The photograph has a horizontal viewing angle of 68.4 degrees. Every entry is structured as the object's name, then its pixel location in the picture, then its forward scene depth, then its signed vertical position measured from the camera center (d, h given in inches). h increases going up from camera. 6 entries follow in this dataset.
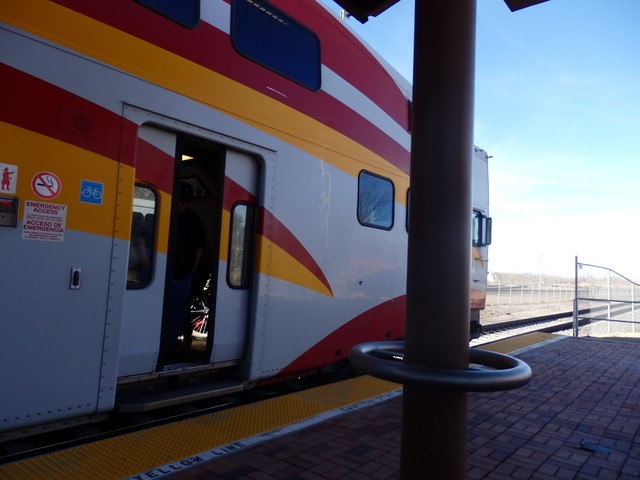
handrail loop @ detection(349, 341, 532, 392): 45.1 -8.9
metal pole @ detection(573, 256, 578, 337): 444.1 -13.3
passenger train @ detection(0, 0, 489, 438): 119.9 +25.8
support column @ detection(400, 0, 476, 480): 50.9 +5.2
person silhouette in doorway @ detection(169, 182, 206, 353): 187.9 +2.7
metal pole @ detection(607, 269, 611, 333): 491.2 -0.4
